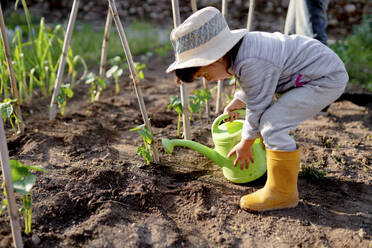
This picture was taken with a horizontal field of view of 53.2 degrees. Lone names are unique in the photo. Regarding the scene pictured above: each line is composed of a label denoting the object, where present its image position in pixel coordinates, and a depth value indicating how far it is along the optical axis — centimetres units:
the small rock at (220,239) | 153
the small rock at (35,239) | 146
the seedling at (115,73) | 281
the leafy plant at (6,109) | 198
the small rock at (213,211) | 169
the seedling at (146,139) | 184
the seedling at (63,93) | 236
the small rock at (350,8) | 511
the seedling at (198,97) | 224
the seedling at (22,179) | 128
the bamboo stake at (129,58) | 181
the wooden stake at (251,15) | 241
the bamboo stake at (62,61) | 236
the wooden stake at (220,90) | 236
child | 152
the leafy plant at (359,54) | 333
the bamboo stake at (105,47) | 244
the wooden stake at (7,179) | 124
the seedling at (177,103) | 210
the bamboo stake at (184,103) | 191
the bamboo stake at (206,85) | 216
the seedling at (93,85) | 268
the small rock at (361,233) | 155
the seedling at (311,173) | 193
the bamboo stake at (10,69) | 206
